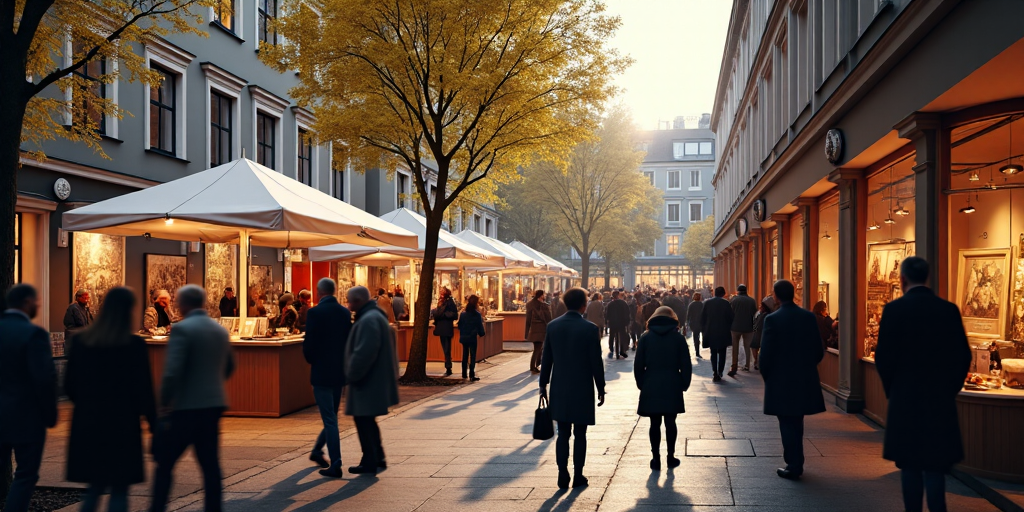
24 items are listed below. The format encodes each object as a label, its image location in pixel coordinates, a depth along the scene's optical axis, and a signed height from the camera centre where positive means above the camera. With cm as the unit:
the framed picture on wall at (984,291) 897 -26
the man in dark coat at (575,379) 767 -98
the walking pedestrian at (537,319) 1834 -110
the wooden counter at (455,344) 2070 -196
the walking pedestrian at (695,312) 2173 -116
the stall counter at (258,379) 1208 -154
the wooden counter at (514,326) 3010 -205
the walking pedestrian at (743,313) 1741 -93
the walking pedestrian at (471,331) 1752 -130
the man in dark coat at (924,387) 559 -77
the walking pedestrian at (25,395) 550 -81
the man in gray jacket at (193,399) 568 -86
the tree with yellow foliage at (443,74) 1558 +346
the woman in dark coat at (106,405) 514 -81
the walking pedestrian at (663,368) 823 -95
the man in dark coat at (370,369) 777 -91
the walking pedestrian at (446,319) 1834 -112
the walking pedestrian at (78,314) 1462 -81
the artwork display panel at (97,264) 1633 +0
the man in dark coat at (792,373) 783 -95
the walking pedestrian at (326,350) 847 -81
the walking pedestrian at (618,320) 2288 -142
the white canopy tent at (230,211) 1146 +69
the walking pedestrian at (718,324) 1680 -110
